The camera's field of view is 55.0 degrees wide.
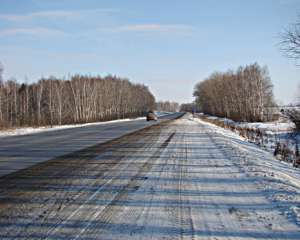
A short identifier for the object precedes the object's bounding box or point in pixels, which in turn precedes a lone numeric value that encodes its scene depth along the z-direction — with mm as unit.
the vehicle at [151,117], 52969
